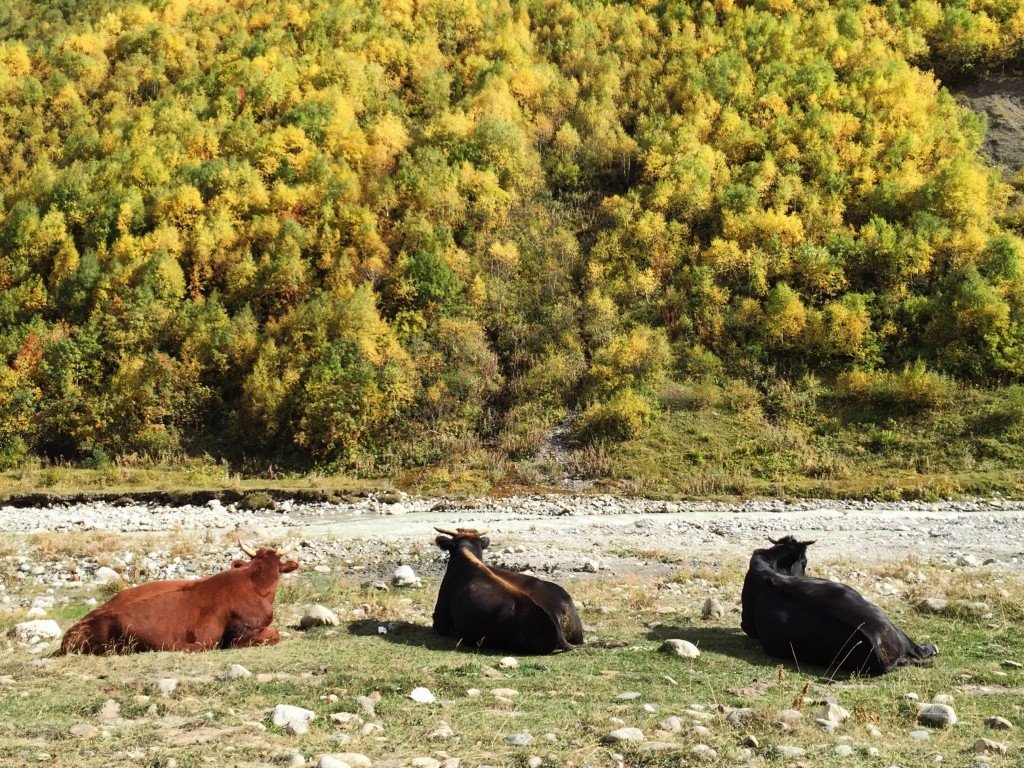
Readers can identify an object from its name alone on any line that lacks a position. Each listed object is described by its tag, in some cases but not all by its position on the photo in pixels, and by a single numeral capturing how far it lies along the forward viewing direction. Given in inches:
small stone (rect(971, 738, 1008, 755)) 237.5
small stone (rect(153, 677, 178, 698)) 285.6
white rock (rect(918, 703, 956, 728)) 266.8
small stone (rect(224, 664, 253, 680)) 313.7
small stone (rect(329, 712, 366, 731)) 256.5
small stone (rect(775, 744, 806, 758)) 233.0
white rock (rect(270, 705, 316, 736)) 247.9
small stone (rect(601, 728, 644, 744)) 241.0
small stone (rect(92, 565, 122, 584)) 603.2
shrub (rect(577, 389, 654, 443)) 1450.5
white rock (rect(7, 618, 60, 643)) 388.8
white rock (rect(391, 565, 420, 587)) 601.3
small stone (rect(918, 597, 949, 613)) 468.1
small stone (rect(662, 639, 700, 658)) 368.2
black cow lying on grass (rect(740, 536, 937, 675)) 351.3
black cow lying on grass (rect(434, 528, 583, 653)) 383.9
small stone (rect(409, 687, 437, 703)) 287.6
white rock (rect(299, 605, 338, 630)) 444.8
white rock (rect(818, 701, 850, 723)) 267.1
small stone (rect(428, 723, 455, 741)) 246.7
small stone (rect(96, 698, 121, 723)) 254.4
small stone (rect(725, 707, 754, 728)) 261.6
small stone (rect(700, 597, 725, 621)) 471.8
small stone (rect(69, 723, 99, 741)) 232.5
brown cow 368.8
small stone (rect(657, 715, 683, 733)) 252.8
